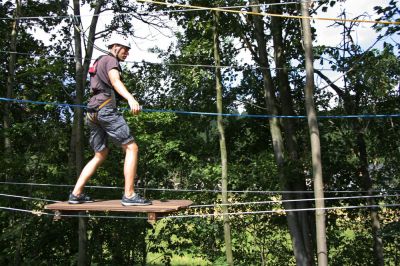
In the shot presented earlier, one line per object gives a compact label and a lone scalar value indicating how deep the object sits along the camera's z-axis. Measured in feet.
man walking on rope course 13.15
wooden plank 12.58
